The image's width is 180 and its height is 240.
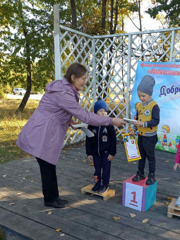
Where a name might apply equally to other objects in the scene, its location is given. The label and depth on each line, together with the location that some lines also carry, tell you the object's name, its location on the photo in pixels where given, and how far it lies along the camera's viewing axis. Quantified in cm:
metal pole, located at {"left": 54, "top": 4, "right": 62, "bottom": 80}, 396
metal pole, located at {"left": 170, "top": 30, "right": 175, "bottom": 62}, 421
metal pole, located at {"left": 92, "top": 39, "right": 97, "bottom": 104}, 506
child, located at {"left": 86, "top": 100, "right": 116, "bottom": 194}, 253
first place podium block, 235
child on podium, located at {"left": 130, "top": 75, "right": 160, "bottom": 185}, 238
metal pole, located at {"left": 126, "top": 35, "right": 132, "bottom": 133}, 472
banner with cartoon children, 426
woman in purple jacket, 209
